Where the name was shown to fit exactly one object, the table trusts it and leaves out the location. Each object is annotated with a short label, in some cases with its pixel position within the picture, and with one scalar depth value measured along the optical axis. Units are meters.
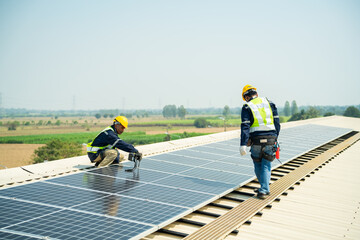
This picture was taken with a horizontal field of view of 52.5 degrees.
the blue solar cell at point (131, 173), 8.02
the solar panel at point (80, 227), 4.55
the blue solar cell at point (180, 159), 10.39
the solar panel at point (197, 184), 7.39
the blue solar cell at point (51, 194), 5.98
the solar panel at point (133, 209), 5.41
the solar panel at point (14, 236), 4.29
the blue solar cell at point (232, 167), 9.40
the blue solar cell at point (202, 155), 11.39
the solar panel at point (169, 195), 6.40
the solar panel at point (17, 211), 4.94
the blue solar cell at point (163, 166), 9.14
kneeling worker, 9.56
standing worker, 7.65
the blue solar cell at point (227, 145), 13.99
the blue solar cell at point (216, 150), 12.55
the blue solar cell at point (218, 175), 8.38
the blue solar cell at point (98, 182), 6.97
